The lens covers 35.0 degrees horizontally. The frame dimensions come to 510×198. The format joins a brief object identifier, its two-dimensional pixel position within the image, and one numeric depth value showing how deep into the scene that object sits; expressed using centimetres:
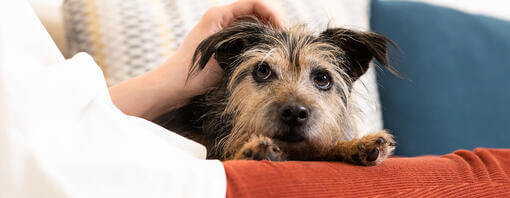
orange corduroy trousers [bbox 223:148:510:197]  46
